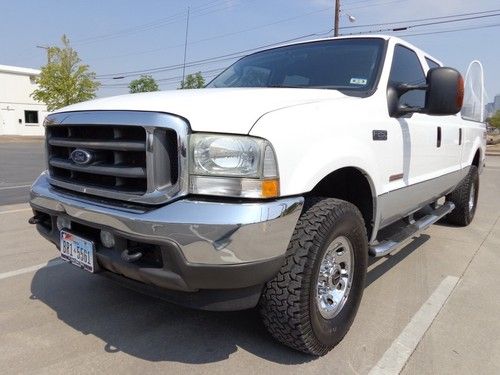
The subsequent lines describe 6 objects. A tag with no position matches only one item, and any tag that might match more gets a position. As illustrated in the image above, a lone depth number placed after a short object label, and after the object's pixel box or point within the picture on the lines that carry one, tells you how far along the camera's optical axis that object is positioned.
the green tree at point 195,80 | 29.58
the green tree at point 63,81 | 33.22
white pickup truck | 2.14
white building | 41.00
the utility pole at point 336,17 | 23.59
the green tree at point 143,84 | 43.62
